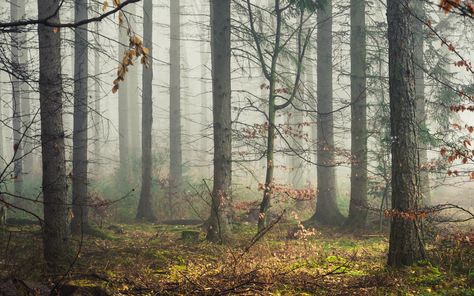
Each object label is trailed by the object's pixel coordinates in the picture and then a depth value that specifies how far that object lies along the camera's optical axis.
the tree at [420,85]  16.09
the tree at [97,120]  27.38
